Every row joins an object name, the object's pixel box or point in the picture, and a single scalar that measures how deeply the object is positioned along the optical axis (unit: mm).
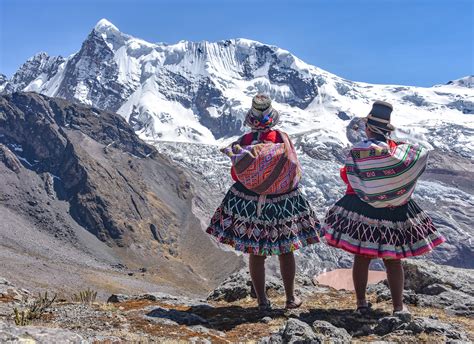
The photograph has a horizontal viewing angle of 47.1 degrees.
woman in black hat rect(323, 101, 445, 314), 8062
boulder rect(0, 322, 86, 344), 4492
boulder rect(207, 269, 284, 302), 10969
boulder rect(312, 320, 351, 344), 6570
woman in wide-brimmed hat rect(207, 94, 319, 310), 8367
